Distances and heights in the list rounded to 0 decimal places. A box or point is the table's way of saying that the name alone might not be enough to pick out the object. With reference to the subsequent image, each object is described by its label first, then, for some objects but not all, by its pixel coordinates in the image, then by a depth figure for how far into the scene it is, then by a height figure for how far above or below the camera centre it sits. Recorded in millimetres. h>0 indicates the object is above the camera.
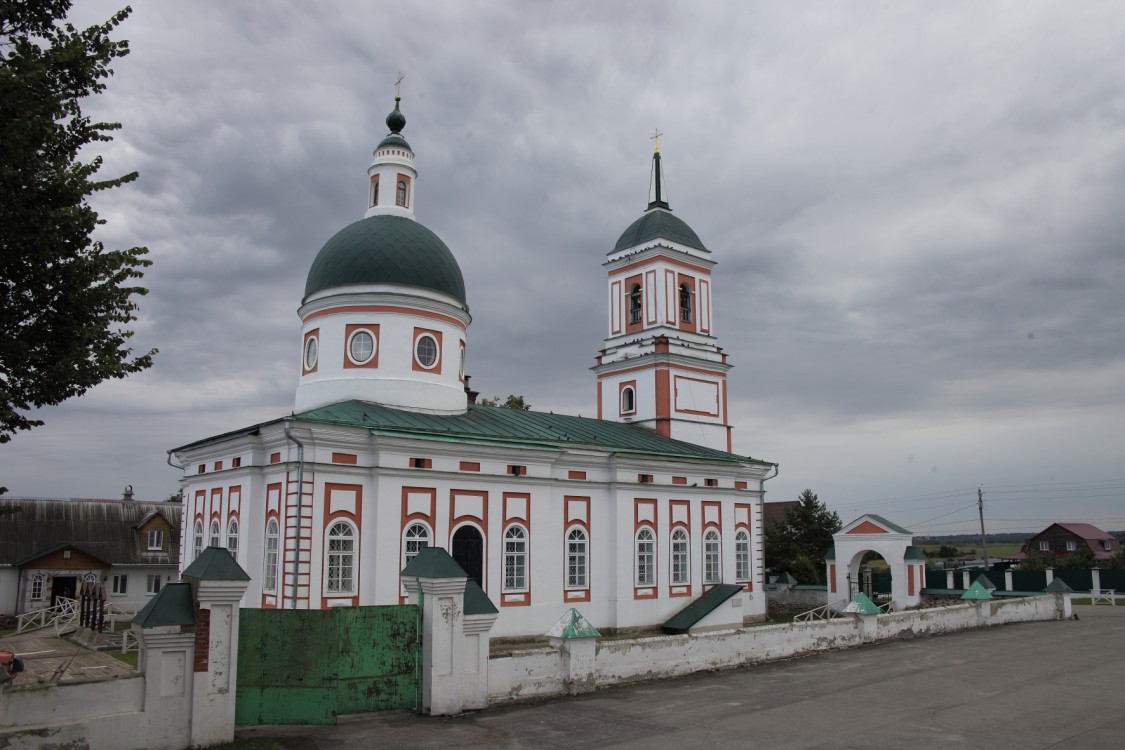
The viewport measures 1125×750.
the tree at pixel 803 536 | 44094 -882
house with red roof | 65938 -1796
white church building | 19094 +1111
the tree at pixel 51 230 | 8719 +3116
